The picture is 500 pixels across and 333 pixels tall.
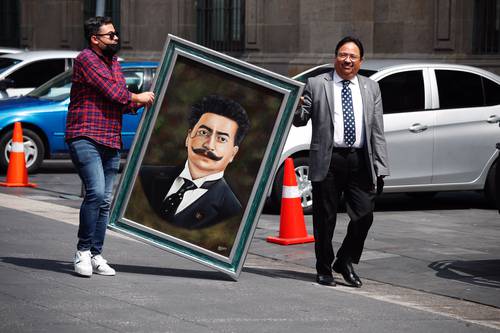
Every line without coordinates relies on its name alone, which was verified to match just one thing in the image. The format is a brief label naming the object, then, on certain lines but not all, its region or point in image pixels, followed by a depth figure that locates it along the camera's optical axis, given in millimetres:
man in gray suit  8547
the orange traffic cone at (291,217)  10766
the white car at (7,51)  22344
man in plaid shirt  8352
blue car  16703
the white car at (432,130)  12953
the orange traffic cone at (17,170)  15211
